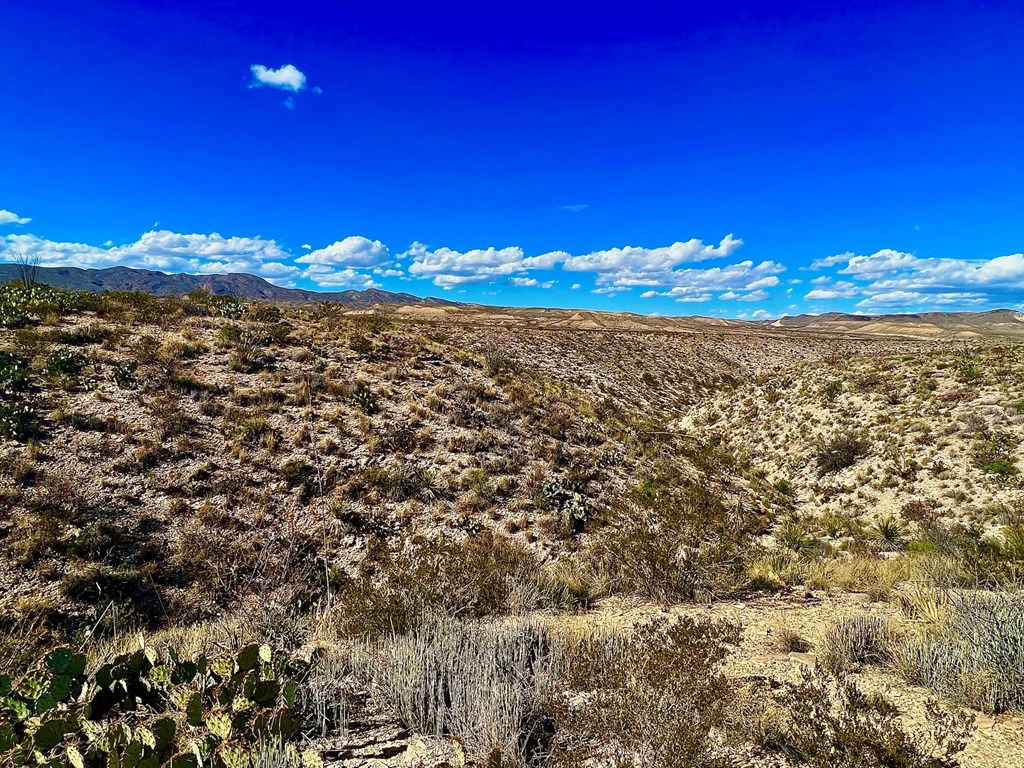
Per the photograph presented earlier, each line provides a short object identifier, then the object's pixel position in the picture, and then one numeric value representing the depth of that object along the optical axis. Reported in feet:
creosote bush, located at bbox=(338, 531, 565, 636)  19.25
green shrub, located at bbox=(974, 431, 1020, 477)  43.52
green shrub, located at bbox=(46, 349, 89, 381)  37.70
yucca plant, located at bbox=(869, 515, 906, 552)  38.24
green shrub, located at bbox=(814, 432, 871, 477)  54.54
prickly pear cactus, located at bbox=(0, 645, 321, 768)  9.50
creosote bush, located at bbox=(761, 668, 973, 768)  9.85
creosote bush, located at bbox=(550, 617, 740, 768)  10.32
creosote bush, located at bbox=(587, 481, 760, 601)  24.49
